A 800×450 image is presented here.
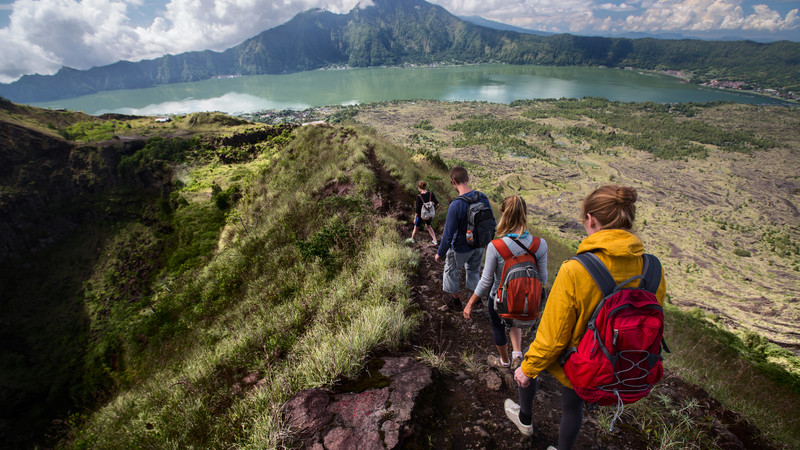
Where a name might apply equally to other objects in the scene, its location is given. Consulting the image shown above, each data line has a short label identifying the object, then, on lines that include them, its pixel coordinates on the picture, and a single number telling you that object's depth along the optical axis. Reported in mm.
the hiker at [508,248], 2650
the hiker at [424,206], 5922
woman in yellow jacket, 1689
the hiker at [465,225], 3570
